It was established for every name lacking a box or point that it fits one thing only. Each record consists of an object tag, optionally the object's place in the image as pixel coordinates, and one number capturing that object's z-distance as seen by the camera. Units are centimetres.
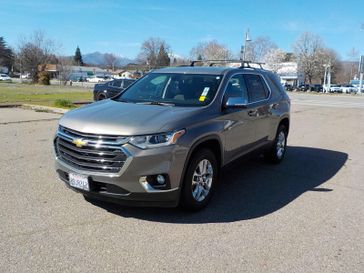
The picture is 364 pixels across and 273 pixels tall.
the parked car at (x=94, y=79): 8588
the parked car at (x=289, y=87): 6450
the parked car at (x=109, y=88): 1793
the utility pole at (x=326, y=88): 6345
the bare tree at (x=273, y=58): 8394
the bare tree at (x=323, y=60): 8019
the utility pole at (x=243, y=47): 3708
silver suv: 390
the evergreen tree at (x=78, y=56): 14236
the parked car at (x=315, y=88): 6519
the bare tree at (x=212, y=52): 7569
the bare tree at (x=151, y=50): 8019
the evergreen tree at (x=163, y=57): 7888
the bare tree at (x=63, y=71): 5259
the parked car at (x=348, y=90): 6355
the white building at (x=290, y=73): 8261
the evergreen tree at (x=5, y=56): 10596
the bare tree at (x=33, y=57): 5422
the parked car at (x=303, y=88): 6425
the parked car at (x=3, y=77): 6478
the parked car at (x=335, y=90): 6444
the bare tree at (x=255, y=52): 7140
